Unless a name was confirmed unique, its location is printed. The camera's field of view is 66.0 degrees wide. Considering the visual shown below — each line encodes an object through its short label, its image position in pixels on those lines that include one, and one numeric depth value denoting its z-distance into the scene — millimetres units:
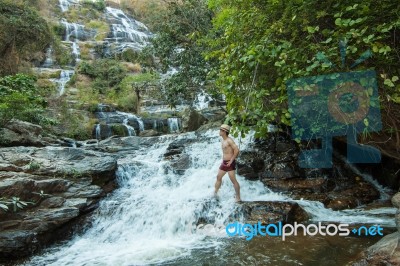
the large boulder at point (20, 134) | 9523
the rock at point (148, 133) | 14578
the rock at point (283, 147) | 9008
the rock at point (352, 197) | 6700
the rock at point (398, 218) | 3667
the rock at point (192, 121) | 14547
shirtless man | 6473
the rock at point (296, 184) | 7578
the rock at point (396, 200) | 3918
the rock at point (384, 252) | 3496
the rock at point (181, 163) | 8993
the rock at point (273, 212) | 5680
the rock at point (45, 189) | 5316
